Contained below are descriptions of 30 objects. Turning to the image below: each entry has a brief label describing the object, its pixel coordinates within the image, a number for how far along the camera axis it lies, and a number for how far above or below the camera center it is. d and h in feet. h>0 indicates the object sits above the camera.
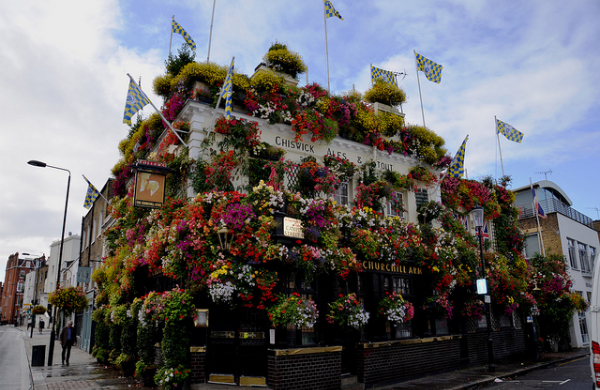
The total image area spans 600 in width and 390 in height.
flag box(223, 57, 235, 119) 40.27 +20.11
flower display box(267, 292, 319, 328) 34.37 -0.26
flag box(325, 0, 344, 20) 58.06 +39.32
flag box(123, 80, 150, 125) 41.93 +20.33
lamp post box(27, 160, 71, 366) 59.98 +4.12
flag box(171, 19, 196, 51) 51.88 +32.72
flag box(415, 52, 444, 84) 64.59 +34.90
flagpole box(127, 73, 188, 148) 41.95 +17.72
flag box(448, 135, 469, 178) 58.29 +18.80
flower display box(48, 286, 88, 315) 60.85 +2.00
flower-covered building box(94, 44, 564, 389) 36.19 +5.90
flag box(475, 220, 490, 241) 70.13 +12.04
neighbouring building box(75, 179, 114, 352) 78.48 +12.35
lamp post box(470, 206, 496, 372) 50.48 +2.19
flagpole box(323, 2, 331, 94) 58.44 +38.82
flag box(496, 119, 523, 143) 73.61 +28.82
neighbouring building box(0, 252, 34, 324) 354.13 +22.69
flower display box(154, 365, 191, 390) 35.22 -5.26
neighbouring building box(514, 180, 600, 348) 93.40 +14.72
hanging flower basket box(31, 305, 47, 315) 119.21 +1.07
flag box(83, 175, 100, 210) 66.58 +18.02
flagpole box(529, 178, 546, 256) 86.08 +11.75
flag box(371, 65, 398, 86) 65.05 +34.40
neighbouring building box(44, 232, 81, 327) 146.28 +21.27
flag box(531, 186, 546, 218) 81.95 +18.61
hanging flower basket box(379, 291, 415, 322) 43.88 -0.16
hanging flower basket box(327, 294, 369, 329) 39.42 -0.47
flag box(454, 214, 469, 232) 66.40 +12.98
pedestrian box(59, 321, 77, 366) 60.64 -3.46
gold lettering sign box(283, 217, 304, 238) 37.52 +6.98
